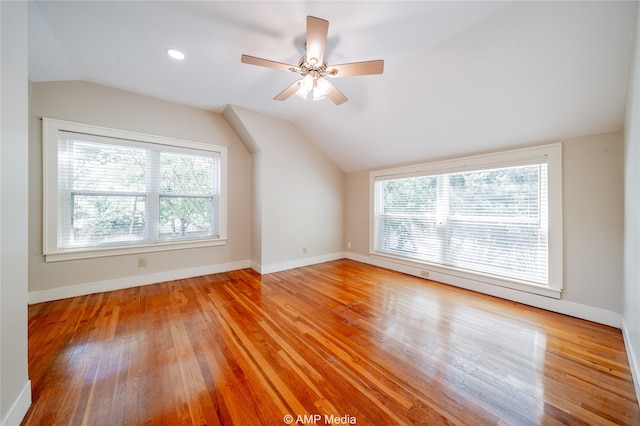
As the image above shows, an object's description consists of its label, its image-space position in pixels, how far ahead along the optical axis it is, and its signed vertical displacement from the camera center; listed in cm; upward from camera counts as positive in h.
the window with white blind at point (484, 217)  262 -7
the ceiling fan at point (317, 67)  170 +131
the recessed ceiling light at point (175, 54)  227 +164
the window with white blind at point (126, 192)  275 +29
